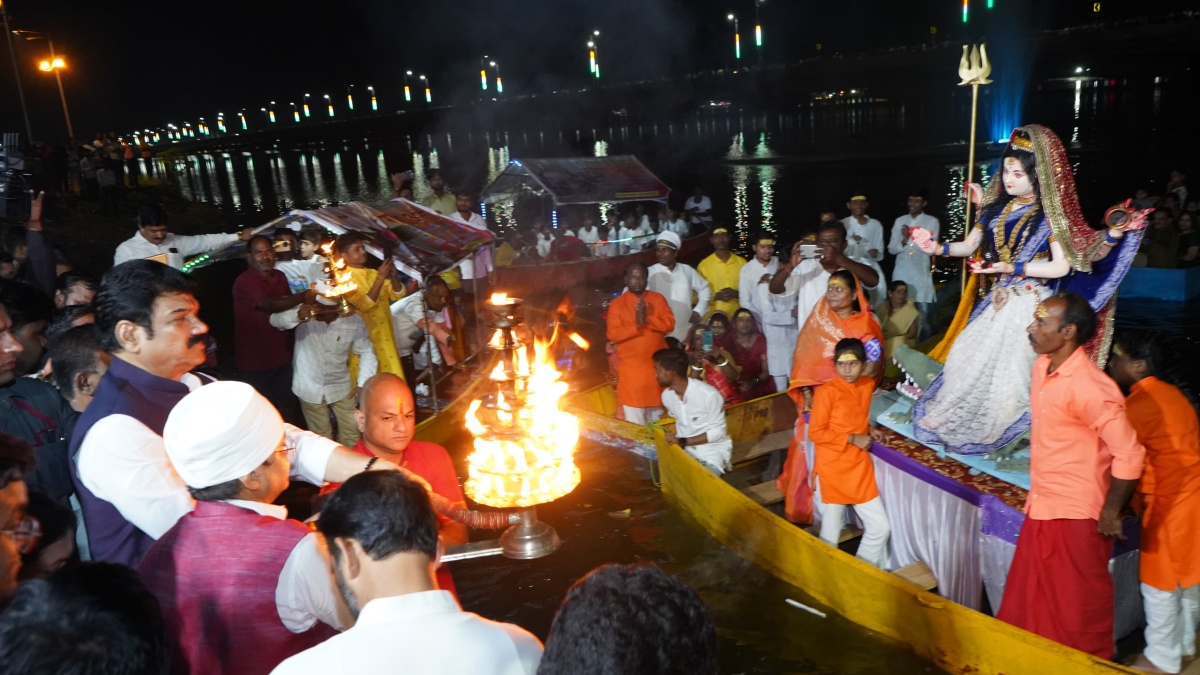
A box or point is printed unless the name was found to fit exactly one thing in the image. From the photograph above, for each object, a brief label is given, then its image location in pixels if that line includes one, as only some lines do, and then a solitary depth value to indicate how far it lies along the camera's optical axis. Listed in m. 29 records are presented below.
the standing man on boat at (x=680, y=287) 8.68
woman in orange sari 5.72
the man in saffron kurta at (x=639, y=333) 7.59
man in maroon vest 2.30
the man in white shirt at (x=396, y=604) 1.87
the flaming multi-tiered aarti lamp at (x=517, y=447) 2.57
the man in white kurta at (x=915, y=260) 9.99
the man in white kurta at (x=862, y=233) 9.72
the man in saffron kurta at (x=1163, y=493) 4.16
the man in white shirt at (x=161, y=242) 7.21
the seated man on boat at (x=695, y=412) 6.44
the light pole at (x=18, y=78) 24.33
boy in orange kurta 5.18
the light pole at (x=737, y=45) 76.12
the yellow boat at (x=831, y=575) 4.16
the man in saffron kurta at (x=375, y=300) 7.25
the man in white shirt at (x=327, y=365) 6.90
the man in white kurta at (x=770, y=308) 8.19
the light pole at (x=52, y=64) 27.70
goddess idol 4.72
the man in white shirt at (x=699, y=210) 18.36
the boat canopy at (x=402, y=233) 7.49
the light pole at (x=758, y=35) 74.77
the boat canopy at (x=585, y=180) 15.41
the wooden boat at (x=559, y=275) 14.50
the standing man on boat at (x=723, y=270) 9.25
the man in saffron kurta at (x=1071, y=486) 3.82
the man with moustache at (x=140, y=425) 2.59
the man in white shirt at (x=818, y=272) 6.66
